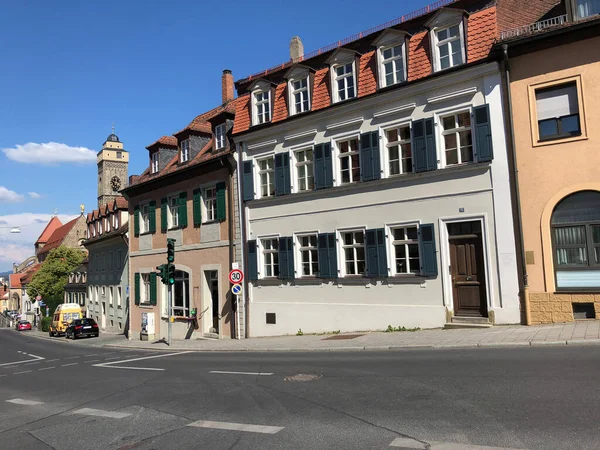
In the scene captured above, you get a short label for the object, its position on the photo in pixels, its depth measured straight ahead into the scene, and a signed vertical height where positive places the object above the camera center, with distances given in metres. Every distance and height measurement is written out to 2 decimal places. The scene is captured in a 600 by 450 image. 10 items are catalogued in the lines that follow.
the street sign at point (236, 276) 20.75 -0.11
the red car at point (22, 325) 68.75 -5.55
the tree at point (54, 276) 65.38 +0.90
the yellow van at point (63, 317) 43.84 -3.00
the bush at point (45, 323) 58.77 -4.61
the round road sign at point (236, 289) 20.98 -0.65
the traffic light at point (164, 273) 21.16 +0.17
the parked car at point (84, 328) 36.91 -3.40
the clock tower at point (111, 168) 94.94 +21.36
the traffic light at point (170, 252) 21.09 +1.04
